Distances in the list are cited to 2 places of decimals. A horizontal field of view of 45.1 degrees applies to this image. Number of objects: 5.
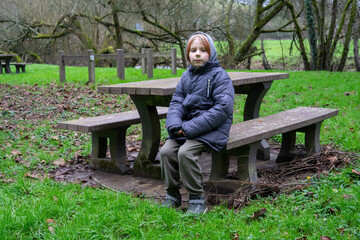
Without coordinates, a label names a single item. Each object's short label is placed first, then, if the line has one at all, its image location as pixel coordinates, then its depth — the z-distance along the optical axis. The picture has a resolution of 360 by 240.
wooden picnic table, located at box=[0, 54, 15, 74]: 18.85
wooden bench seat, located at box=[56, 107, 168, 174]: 5.01
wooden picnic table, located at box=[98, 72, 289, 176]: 4.50
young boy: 3.74
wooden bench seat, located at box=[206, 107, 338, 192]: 4.18
